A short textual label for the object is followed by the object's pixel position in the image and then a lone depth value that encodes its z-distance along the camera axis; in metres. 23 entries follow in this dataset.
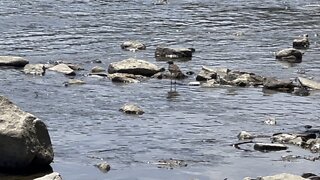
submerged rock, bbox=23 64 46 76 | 21.42
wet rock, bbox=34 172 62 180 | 12.38
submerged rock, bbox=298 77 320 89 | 20.42
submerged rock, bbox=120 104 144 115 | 17.59
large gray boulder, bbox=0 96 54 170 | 13.38
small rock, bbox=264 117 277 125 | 16.92
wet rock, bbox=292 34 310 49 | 26.41
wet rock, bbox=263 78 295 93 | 20.28
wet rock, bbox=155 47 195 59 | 24.22
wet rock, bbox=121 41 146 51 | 25.25
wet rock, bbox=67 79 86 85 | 20.42
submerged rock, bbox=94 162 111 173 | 13.64
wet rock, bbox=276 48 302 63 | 24.14
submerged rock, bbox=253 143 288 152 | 14.95
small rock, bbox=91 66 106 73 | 21.80
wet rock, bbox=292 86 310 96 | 19.89
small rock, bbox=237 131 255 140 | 15.66
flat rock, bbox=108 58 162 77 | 21.45
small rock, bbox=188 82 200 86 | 20.61
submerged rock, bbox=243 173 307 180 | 12.55
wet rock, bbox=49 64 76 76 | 21.52
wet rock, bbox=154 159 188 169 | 13.95
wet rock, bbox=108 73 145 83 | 20.84
